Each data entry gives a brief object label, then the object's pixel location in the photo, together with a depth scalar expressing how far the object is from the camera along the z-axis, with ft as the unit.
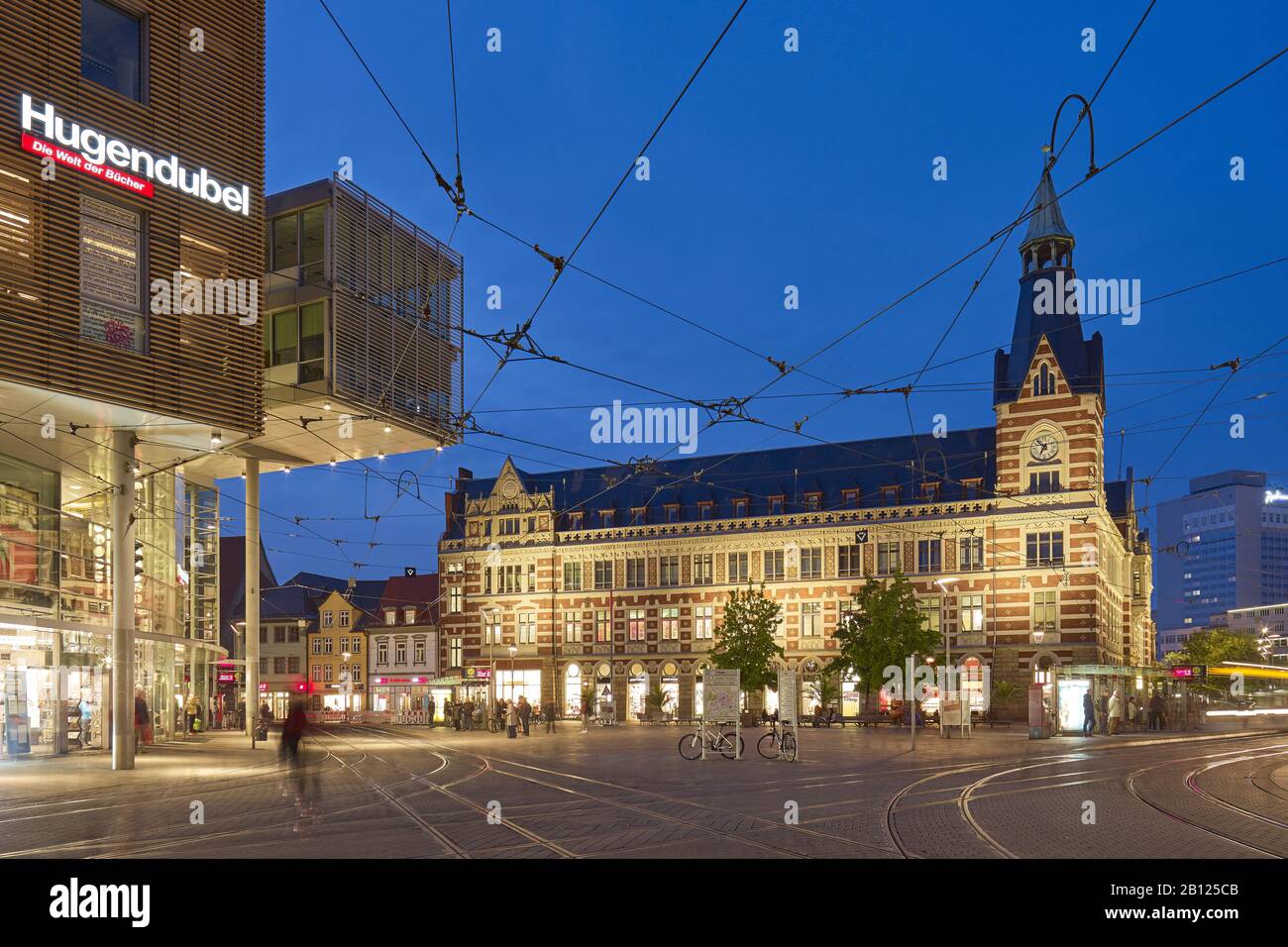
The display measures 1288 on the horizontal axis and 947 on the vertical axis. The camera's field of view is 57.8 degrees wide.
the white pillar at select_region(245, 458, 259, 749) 136.26
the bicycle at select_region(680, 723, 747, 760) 105.81
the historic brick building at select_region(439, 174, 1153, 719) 209.15
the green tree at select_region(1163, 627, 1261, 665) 324.60
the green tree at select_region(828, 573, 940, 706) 189.26
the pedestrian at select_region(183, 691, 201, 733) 151.74
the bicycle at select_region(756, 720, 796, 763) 99.86
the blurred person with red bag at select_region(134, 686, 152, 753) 108.37
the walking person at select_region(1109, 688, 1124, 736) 159.75
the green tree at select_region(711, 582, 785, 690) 209.56
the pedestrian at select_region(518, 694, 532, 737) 161.91
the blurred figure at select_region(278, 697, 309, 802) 56.85
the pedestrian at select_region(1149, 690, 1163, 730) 173.78
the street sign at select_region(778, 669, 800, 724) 102.73
